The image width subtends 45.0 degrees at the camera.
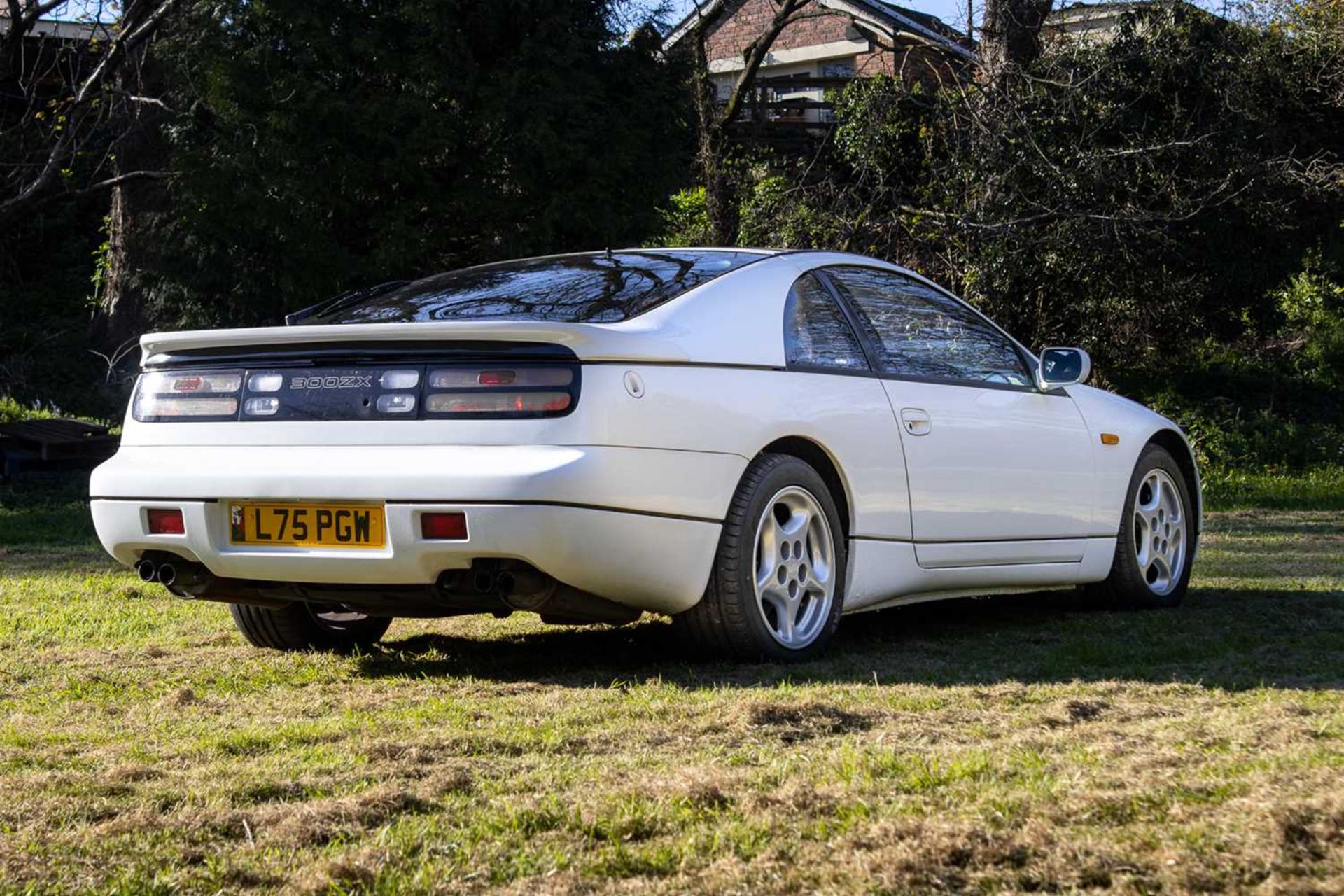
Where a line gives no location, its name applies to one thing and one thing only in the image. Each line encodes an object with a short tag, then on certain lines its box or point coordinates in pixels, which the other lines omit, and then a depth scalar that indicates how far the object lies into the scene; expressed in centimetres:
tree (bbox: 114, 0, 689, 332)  1332
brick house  1655
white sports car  442
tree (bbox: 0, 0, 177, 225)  1387
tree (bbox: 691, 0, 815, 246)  1738
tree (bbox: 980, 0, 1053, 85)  1488
